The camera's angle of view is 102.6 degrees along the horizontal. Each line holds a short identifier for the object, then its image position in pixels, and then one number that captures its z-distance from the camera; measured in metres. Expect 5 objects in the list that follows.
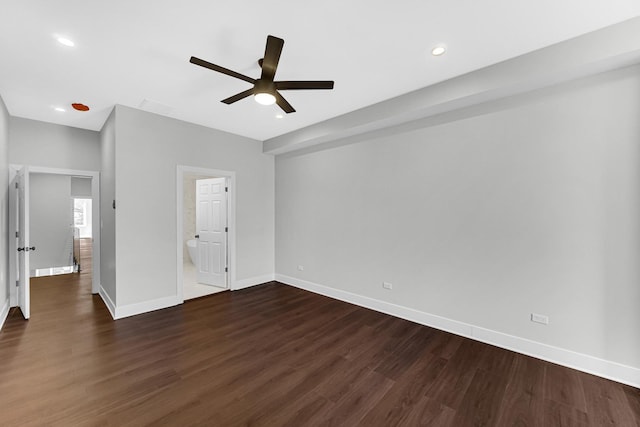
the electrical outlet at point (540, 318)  2.55
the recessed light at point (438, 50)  2.27
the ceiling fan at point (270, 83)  1.93
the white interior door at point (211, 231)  4.83
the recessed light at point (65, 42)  2.18
